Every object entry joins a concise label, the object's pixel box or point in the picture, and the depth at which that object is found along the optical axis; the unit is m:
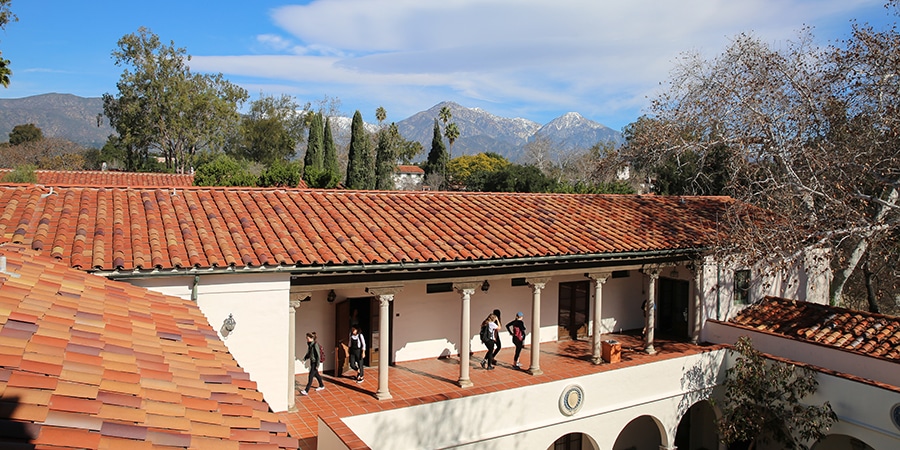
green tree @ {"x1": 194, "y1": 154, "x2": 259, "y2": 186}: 28.17
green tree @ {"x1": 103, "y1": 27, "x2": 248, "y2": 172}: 39.72
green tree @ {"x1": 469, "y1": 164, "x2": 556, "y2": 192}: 42.78
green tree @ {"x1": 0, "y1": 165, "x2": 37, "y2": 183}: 21.38
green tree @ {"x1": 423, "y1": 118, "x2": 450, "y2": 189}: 62.66
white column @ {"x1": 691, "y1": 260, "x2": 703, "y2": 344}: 15.49
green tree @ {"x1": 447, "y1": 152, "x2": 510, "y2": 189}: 66.69
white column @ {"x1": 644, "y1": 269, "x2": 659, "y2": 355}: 14.90
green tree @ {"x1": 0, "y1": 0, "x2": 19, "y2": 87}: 10.53
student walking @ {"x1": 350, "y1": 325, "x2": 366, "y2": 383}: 12.27
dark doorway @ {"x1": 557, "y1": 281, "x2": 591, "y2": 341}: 16.41
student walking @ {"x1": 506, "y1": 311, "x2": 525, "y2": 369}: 13.83
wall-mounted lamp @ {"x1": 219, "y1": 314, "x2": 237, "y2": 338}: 9.77
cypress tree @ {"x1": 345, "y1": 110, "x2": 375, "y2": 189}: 39.09
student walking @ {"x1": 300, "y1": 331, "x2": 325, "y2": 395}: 11.62
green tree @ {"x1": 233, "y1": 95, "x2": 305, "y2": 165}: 56.25
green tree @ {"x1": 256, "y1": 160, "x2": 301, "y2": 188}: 28.33
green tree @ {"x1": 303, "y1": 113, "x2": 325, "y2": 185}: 39.75
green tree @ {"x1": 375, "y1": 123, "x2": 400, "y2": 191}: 46.74
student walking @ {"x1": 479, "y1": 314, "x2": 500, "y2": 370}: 13.54
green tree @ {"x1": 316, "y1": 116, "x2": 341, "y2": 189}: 40.91
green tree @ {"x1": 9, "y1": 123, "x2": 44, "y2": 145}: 70.19
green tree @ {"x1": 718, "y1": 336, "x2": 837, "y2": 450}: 12.04
